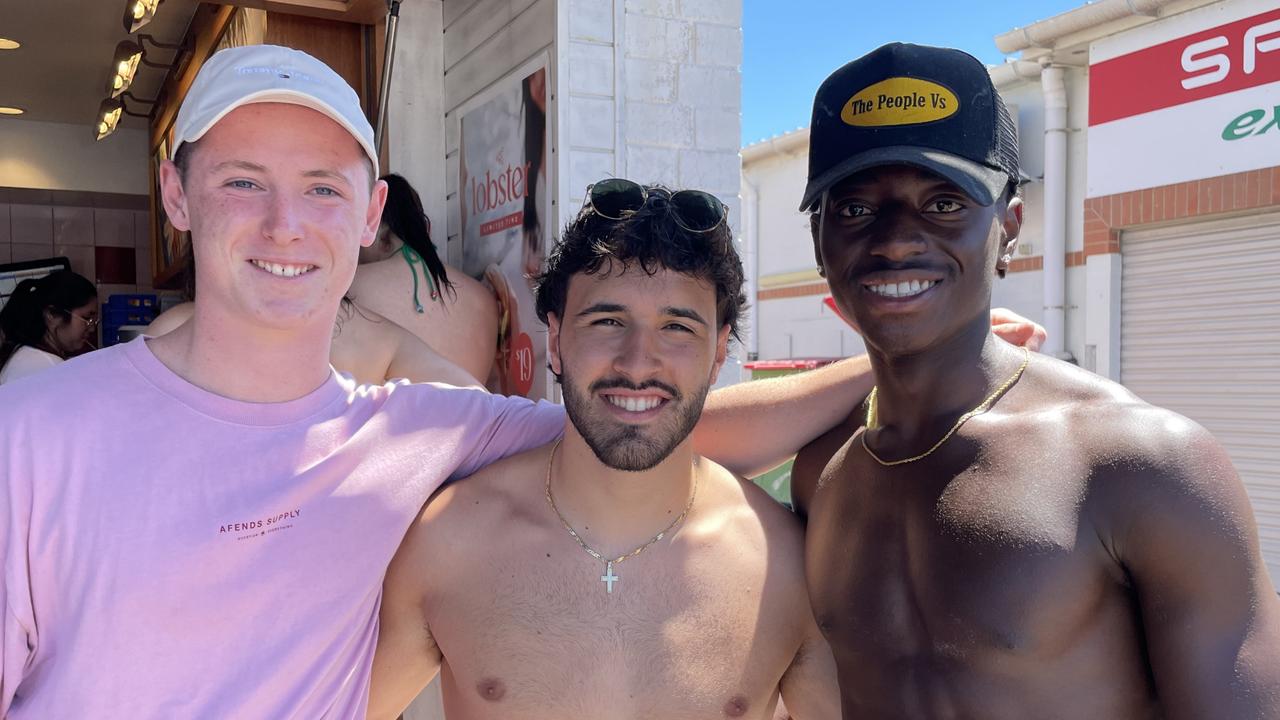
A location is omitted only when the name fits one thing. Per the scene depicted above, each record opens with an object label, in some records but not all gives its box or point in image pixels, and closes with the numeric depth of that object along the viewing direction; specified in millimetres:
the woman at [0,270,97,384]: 4863
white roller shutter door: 8461
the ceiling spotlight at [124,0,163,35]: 4383
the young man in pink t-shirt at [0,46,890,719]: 1496
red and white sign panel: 8219
